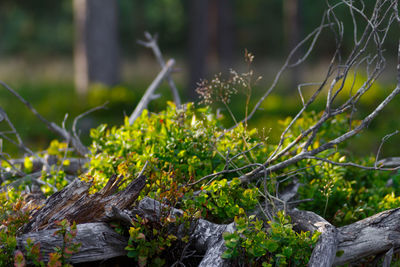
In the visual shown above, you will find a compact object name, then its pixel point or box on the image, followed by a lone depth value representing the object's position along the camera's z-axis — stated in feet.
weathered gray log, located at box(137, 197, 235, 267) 20.39
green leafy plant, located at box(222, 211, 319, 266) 19.98
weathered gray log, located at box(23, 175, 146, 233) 21.79
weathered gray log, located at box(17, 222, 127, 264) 19.56
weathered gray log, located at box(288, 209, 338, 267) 20.18
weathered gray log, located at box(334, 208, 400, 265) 22.24
